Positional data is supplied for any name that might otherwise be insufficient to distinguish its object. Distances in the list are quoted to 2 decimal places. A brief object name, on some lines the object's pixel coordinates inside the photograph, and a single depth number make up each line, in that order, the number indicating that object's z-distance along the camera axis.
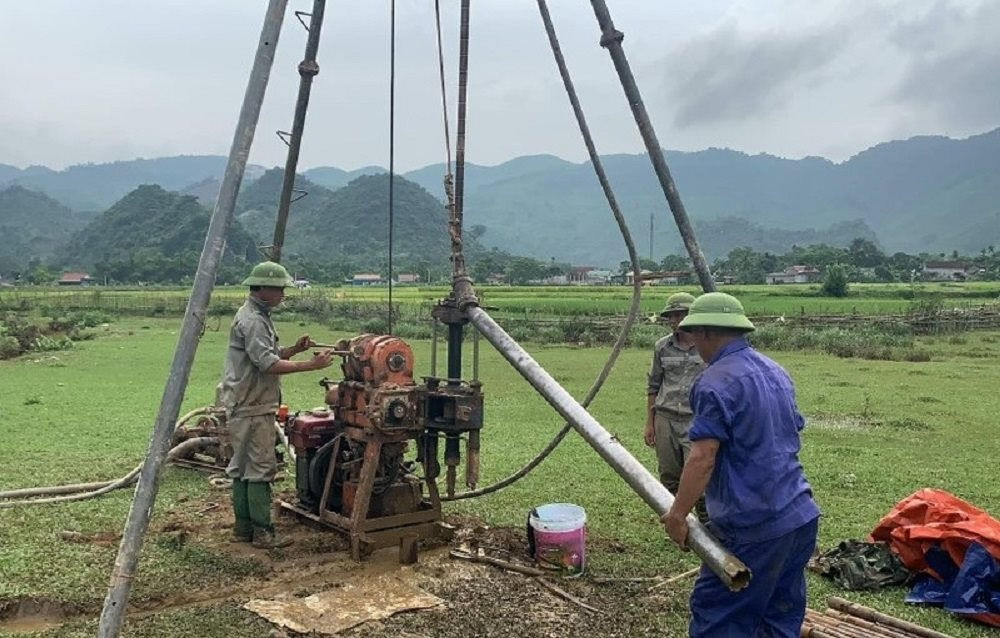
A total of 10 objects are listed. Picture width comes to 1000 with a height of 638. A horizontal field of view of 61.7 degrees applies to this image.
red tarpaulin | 5.70
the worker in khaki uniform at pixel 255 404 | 6.65
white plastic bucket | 6.17
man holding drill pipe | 3.80
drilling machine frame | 6.35
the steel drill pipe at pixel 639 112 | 5.96
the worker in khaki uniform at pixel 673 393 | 7.08
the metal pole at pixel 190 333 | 4.12
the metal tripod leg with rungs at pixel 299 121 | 6.73
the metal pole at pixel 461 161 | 6.77
